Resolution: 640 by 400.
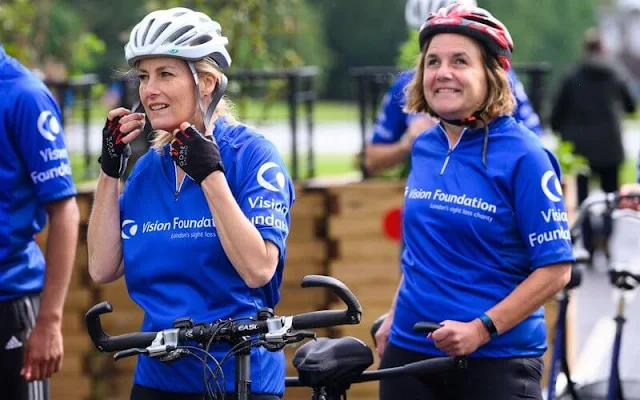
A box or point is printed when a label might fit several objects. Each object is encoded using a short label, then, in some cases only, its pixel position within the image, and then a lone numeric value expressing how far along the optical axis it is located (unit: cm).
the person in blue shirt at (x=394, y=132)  1208
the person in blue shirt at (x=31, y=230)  910
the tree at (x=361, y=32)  9381
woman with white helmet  690
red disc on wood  1468
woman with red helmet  753
